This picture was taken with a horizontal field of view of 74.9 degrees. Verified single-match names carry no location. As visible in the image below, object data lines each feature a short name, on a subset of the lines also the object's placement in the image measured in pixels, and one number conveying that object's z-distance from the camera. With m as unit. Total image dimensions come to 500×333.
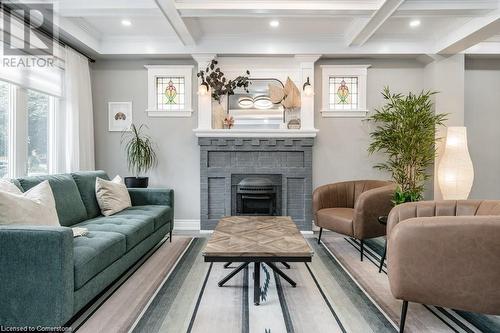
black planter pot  4.55
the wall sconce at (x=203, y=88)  4.64
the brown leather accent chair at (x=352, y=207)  3.52
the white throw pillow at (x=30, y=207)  2.15
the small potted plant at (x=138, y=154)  4.59
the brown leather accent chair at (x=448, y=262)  1.81
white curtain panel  4.23
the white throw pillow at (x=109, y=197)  3.54
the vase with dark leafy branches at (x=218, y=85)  4.70
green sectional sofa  1.92
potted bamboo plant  4.38
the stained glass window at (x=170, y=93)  4.98
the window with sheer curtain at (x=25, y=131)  3.33
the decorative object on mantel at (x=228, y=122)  4.85
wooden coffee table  2.27
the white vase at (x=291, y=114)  4.91
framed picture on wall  4.96
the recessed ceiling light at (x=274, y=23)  4.07
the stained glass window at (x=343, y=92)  4.98
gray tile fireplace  4.77
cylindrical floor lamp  4.36
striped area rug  2.10
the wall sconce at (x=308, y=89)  4.70
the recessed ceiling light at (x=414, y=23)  4.07
